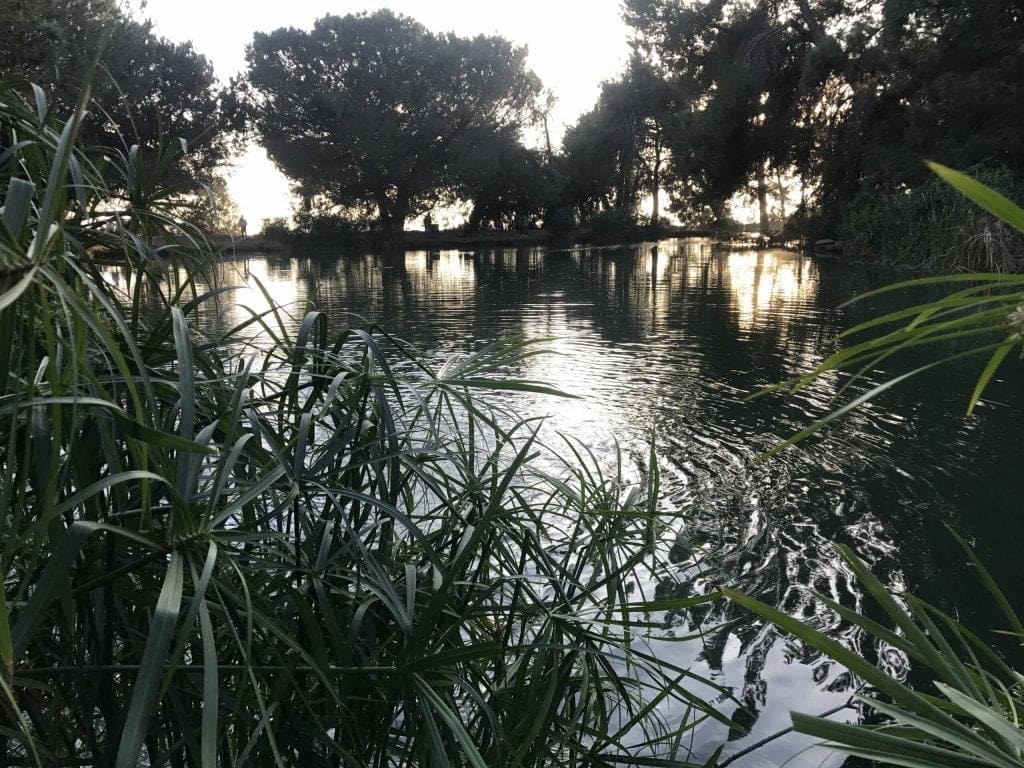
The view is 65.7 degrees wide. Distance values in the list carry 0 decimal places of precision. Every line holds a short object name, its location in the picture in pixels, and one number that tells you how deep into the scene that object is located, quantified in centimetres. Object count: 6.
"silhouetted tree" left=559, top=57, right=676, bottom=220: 4384
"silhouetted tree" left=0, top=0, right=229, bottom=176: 1645
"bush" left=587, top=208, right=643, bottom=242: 4109
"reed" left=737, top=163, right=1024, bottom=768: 45
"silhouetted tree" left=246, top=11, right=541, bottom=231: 4106
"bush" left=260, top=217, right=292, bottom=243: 4256
